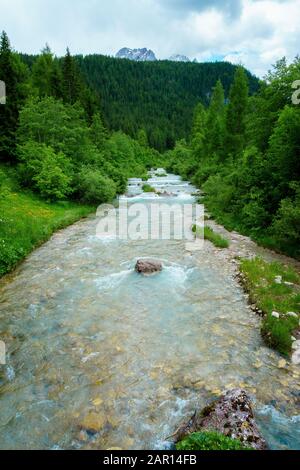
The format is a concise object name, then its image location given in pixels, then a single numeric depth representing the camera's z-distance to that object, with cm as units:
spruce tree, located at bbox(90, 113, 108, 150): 3988
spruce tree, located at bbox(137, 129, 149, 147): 10006
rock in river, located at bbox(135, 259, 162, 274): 1254
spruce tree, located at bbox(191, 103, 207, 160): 5303
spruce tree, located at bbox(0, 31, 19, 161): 3022
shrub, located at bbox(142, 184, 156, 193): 3497
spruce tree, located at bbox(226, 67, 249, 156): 3551
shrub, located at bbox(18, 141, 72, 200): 2436
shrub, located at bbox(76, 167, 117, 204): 2669
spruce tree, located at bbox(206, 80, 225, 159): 4018
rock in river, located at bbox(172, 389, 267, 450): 503
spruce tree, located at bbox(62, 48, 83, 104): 4241
